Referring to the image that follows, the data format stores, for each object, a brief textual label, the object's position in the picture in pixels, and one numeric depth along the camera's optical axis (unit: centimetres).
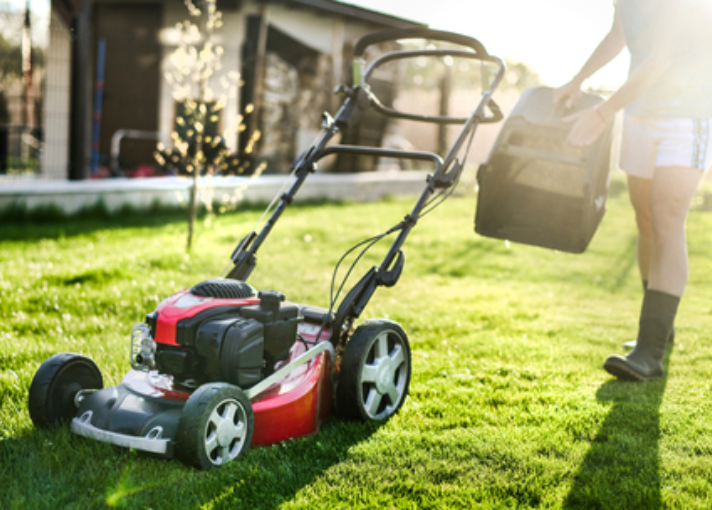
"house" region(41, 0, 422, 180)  1008
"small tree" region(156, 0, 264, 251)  498
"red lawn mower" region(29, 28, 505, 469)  192
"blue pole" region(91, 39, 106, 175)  947
